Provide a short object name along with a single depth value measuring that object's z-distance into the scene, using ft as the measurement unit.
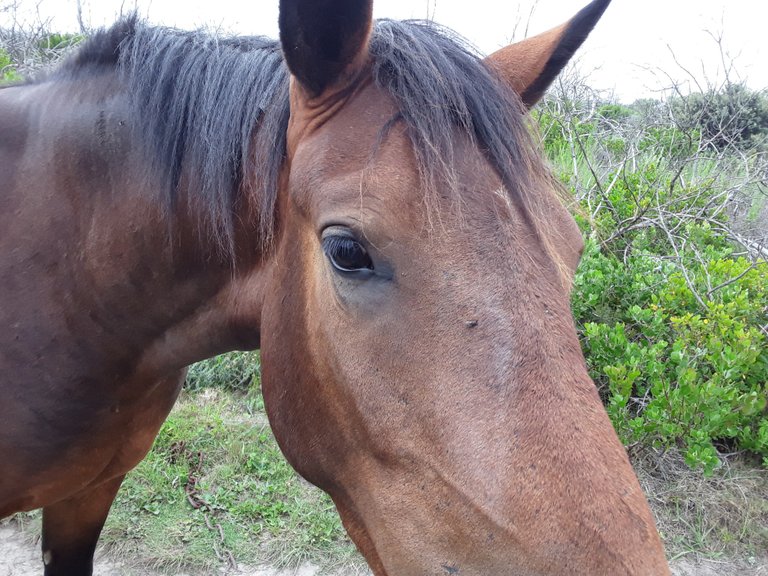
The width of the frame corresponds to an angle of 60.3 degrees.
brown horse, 1.25
